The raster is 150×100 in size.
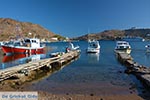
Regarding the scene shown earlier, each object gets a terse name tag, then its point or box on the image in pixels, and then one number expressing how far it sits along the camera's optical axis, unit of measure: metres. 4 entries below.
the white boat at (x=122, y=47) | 26.95
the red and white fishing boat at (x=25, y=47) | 26.11
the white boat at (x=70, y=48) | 25.06
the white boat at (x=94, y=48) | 27.59
